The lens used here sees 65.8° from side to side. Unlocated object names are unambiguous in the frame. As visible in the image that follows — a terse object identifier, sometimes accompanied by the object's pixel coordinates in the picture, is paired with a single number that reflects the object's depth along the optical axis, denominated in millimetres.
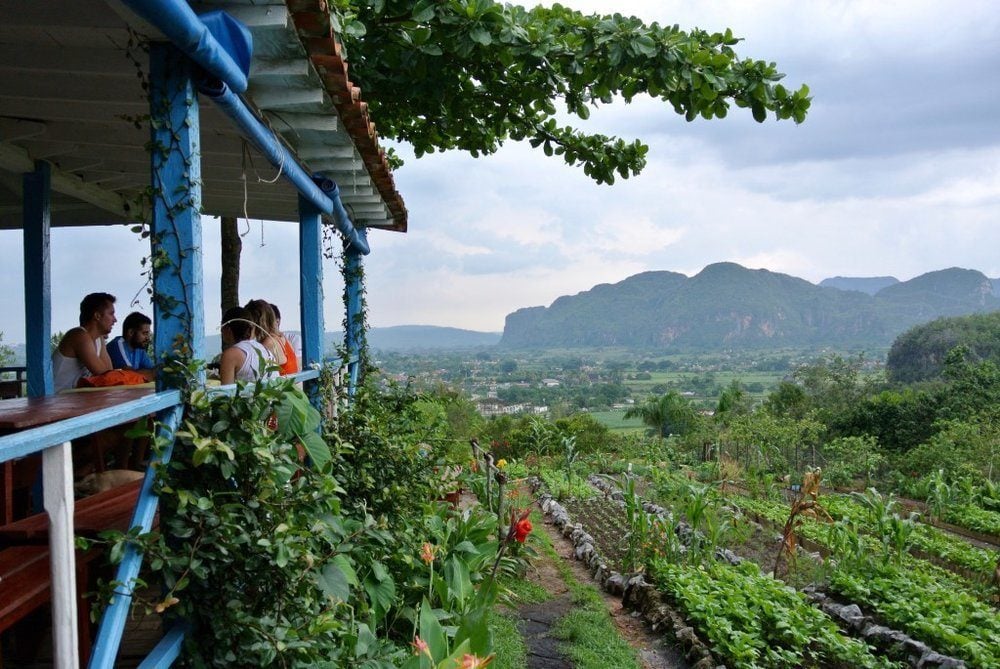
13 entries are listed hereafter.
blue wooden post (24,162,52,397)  5047
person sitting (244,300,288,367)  4828
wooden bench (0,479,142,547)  2537
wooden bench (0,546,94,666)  2117
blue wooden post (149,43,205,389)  2578
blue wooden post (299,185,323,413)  5082
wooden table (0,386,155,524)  3141
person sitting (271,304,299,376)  4934
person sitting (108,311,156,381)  6016
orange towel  4879
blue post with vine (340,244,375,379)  7254
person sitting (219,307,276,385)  4238
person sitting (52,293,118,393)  4992
